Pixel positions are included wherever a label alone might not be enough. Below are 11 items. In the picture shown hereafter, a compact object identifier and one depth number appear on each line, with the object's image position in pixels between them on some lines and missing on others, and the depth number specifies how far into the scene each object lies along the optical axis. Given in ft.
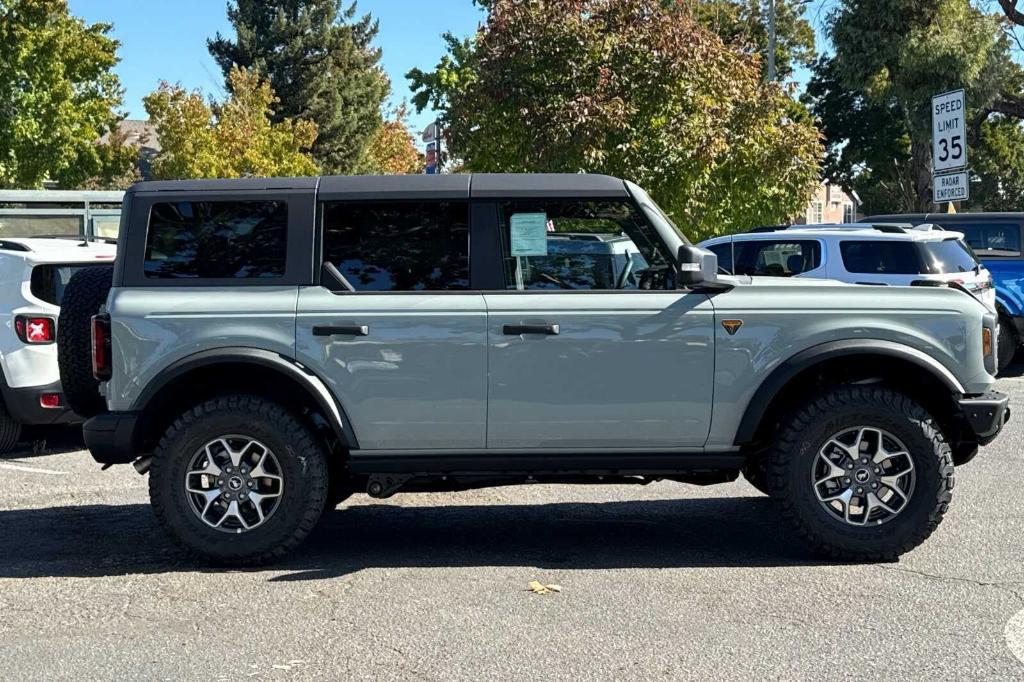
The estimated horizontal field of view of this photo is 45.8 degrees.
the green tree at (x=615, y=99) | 56.03
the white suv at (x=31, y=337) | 28.40
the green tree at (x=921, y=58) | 108.58
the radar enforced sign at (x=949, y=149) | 55.93
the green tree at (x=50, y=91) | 100.12
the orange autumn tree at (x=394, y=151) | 200.95
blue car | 46.11
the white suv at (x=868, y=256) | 39.32
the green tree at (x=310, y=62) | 186.80
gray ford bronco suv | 19.07
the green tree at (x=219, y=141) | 123.24
